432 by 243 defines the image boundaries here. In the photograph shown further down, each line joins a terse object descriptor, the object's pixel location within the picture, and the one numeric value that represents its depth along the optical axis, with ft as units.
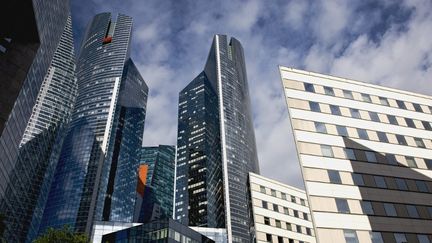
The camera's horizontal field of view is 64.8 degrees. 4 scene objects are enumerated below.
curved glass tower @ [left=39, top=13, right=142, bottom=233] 503.61
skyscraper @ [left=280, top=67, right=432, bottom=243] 132.46
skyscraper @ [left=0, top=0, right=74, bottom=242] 150.71
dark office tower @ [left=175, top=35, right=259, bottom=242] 548.39
